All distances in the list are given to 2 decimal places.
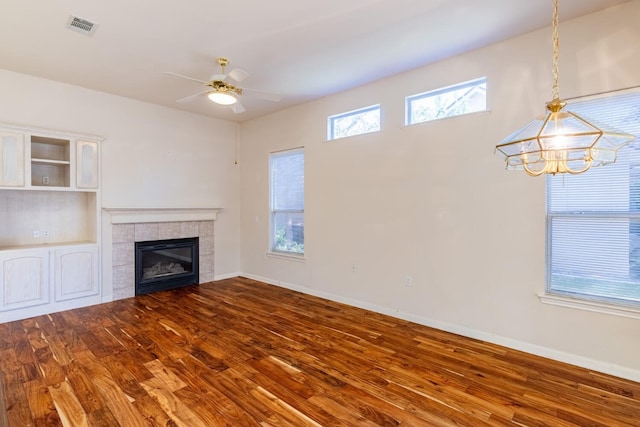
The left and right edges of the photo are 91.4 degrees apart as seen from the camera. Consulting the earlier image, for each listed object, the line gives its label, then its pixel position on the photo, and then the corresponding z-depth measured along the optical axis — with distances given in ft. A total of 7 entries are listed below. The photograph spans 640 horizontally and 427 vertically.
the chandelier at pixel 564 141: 4.58
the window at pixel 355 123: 14.19
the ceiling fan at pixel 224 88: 10.21
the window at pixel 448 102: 11.19
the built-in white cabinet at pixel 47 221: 12.53
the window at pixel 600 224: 8.57
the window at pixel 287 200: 17.57
